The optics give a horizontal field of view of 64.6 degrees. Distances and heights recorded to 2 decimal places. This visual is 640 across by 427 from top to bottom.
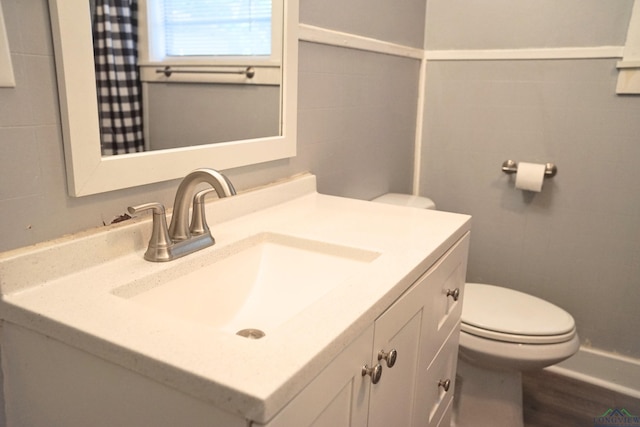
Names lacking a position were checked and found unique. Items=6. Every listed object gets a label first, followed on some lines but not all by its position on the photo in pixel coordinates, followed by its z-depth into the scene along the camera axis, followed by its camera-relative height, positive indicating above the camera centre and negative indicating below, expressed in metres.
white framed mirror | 0.81 -0.08
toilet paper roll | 1.99 -0.29
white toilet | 1.60 -0.77
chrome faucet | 0.90 -0.24
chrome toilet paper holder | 2.02 -0.27
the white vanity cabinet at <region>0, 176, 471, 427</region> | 0.61 -0.33
